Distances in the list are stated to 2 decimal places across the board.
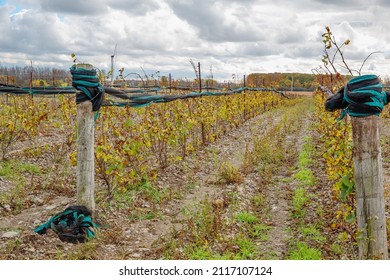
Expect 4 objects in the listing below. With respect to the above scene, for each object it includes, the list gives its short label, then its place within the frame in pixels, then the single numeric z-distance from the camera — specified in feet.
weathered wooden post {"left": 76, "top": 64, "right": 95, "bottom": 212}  13.69
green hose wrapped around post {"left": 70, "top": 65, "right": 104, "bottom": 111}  13.56
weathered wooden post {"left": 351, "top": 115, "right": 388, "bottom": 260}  9.24
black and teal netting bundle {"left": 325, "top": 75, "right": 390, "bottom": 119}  9.11
